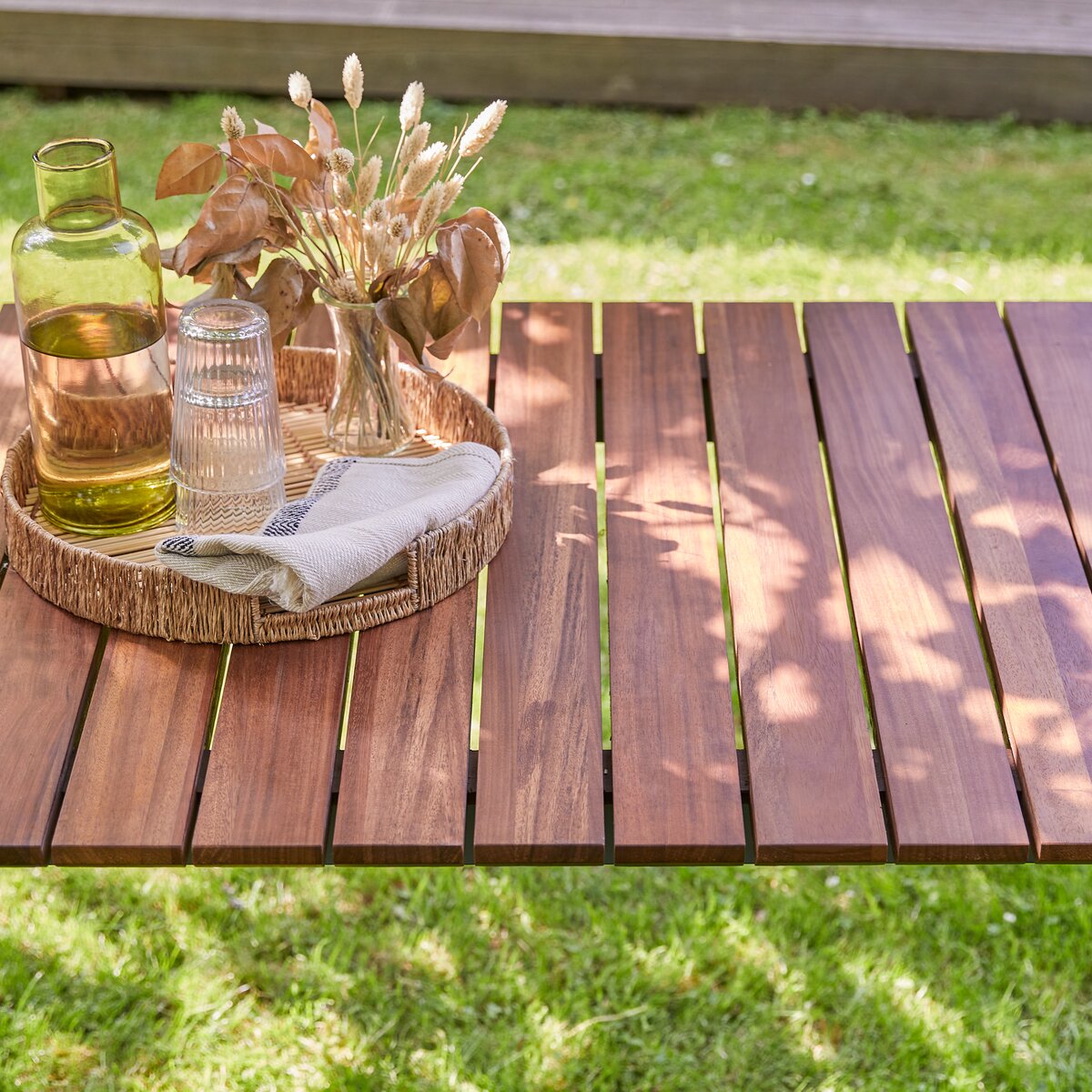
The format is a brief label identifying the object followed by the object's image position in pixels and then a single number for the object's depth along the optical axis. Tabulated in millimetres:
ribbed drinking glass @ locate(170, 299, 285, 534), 2540
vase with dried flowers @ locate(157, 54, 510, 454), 2556
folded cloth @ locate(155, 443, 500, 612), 2482
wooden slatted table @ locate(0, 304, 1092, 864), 2403
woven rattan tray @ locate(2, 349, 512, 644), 2506
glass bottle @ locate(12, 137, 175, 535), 2520
